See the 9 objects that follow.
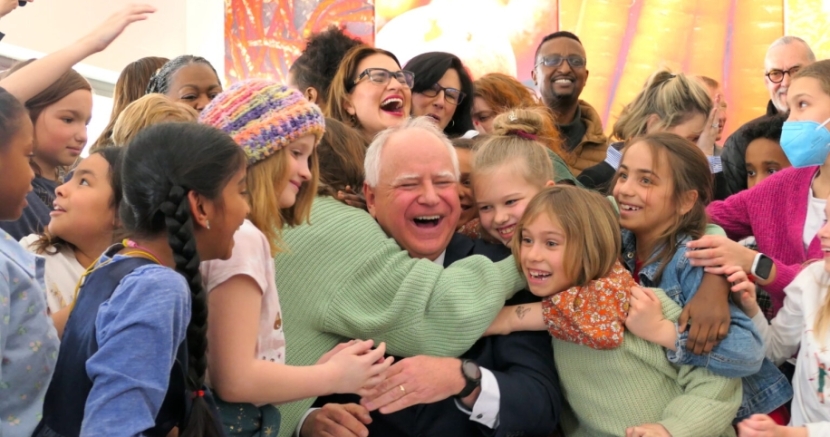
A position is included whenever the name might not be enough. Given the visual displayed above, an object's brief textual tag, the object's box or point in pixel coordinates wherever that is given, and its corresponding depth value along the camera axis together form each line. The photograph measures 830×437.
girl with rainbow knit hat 2.13
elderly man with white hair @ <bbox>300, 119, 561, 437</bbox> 2.63
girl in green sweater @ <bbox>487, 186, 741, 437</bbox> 2.63
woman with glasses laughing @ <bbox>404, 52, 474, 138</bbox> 4.22
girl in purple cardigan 3.18
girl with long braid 1.74
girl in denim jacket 2.82
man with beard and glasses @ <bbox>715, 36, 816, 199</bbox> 4.12
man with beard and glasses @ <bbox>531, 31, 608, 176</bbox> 4.80
